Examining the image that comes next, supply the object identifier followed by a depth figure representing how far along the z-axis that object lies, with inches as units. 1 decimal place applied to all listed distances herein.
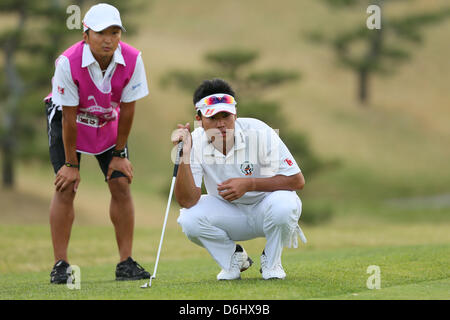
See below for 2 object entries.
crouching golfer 349.1
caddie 378.3
